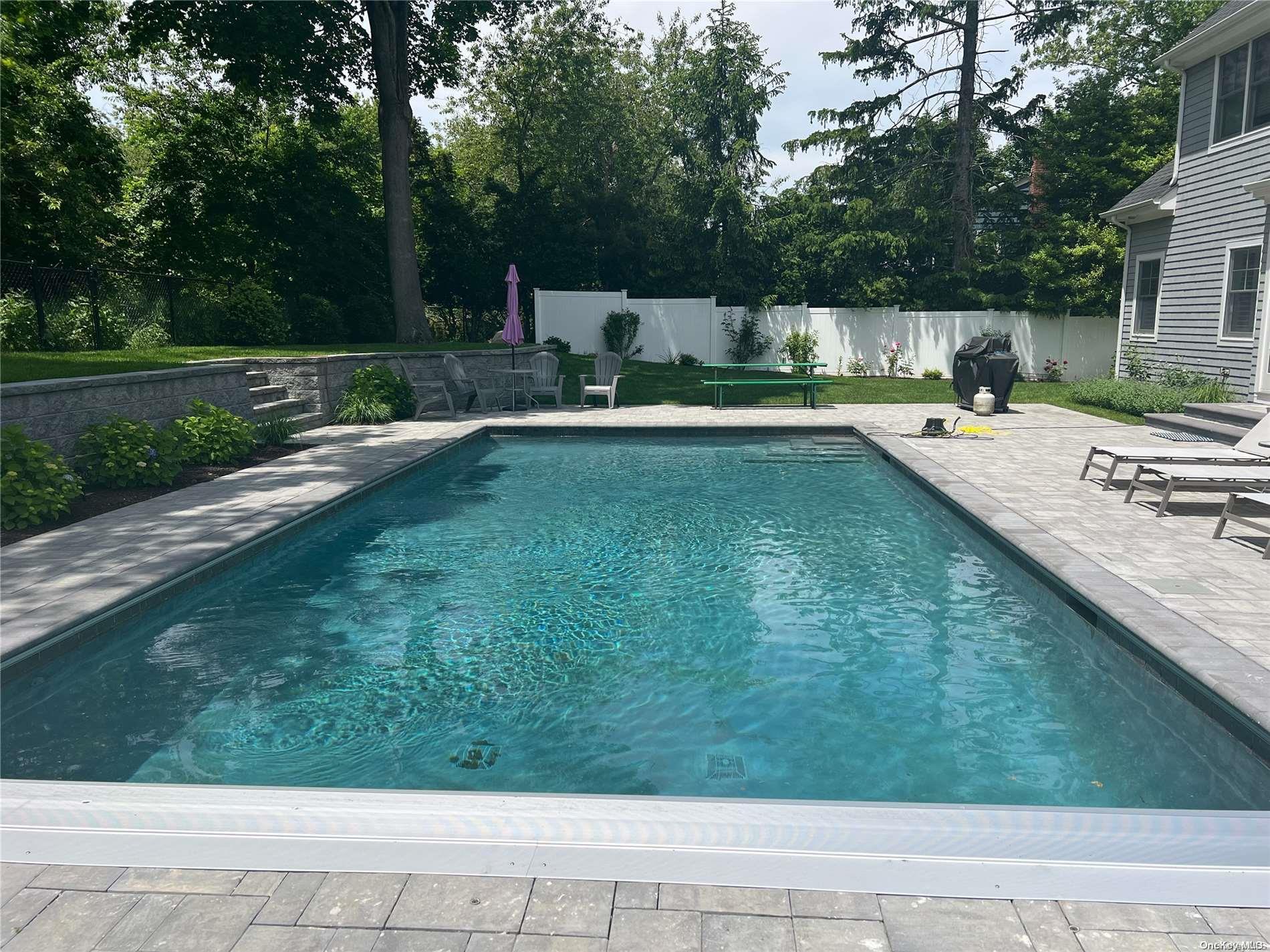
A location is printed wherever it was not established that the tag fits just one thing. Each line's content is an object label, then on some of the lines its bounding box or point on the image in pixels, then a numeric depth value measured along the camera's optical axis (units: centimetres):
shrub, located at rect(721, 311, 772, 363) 2223
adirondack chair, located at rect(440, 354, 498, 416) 1427
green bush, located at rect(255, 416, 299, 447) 1070
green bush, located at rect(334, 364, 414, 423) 1316
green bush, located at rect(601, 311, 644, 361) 2141
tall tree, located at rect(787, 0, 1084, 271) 2200
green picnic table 1469
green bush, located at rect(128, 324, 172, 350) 1487
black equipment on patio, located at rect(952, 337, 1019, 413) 1409
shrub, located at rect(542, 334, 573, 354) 2069
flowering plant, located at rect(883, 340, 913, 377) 2123
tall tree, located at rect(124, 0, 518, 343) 1466
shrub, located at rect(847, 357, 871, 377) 2156
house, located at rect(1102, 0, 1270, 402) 1215
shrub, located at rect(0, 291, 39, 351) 1270
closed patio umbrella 1553
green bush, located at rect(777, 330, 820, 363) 2173
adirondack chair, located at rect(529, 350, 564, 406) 1586
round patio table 1485
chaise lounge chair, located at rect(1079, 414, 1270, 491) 768
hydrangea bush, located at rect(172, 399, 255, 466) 923
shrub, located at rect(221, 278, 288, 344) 1577
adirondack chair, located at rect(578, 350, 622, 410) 1565
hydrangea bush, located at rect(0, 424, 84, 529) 649
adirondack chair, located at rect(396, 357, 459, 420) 1387
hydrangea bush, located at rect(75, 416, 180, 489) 789
